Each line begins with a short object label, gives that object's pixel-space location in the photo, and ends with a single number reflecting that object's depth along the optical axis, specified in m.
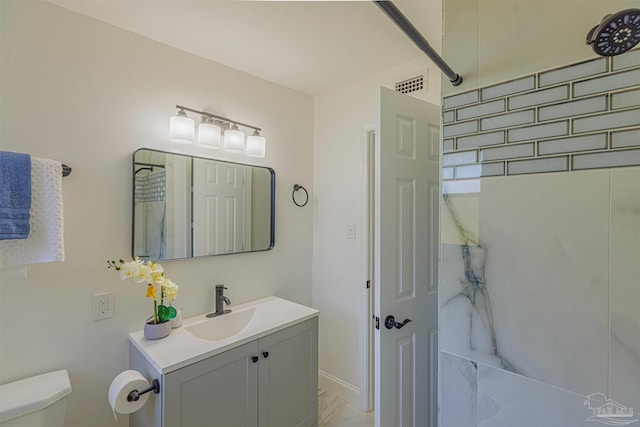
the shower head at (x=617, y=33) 0.68
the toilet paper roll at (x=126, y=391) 1.23
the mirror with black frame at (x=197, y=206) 1.63
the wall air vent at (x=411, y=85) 1.91
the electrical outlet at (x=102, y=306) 1.47
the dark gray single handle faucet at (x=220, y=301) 1.85
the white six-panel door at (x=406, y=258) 1.33
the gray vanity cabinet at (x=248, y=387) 1.31
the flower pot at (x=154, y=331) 1.49
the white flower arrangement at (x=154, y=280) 1.40
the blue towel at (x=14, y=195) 1.10
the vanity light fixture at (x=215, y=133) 1.68
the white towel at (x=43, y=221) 1.17
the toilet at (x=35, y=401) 1.10
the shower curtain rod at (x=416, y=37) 0.67
